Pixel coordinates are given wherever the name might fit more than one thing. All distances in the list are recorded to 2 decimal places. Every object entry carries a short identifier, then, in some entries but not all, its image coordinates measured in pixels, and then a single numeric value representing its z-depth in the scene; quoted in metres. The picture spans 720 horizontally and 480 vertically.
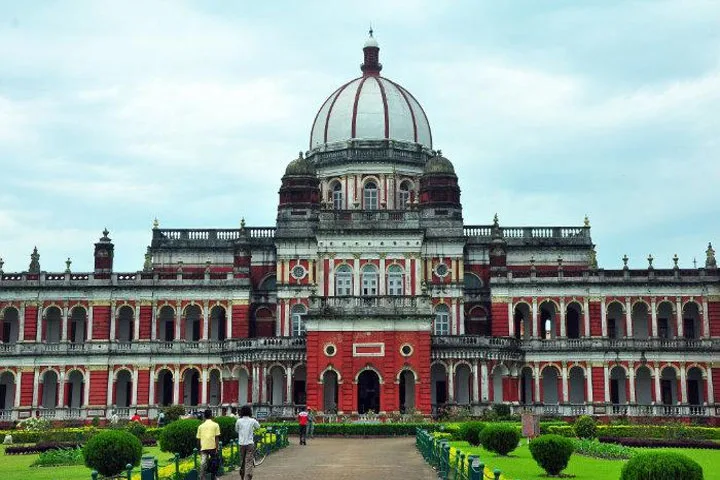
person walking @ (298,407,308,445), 44.00
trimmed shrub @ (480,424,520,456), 35.88
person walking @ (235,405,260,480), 25.66
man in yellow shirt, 24.83
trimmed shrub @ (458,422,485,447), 41.16
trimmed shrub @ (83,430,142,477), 27.70
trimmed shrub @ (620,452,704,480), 19.83
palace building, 66.81
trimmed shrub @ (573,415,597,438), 44.97
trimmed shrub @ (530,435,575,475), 28.84
